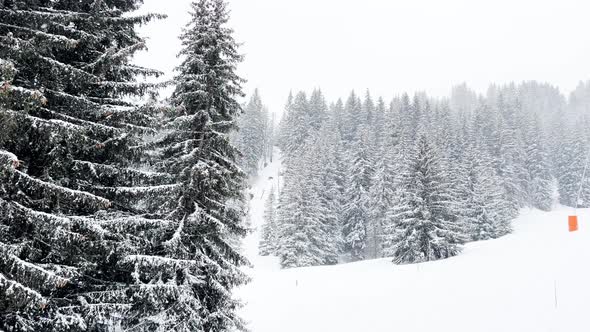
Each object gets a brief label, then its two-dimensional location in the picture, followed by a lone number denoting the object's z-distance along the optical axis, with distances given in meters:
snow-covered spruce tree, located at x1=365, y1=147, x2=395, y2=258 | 47.09
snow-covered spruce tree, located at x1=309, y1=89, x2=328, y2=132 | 87.88
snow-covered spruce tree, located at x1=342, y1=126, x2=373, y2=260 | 48.88
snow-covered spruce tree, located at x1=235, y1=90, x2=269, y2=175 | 79.06
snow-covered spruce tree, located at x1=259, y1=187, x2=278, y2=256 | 52.88
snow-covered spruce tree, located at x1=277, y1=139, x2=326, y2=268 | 42.03
